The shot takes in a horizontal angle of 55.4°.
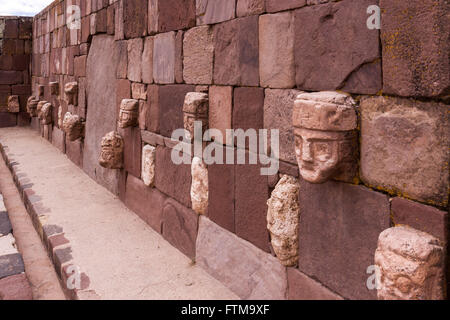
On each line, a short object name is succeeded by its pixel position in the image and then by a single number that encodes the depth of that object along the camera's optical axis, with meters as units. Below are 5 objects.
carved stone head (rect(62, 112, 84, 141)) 6.68
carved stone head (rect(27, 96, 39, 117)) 10.60
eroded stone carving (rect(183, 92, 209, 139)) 3.22
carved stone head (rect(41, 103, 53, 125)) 9.26
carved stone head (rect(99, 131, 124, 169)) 4.96
